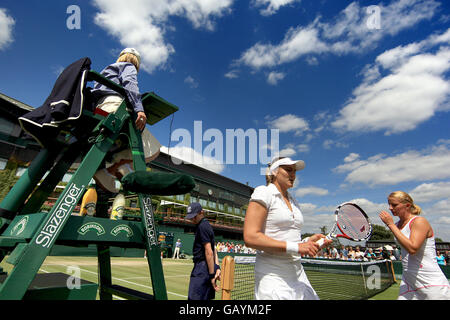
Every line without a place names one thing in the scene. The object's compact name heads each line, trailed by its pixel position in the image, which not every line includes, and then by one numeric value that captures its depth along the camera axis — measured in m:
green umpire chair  1.94
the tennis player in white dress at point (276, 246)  2.02
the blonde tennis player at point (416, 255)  3.11
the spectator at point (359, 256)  19.44
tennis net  7.48
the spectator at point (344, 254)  22.03
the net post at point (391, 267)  13.79
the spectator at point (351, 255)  20.02
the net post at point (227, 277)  3.68
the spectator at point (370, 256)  19.35
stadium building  23.97
